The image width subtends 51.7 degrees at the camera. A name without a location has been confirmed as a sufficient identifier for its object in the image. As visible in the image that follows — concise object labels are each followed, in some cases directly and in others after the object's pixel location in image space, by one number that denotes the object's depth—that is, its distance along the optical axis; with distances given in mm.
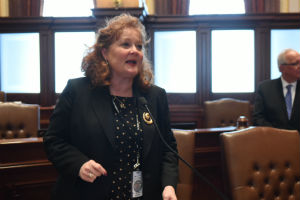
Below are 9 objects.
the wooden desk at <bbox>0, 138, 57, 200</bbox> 1930
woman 1444
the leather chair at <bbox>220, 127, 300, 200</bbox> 1805
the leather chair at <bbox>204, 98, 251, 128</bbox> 3840
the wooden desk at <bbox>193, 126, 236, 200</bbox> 2521
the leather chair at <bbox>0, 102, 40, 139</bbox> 2801
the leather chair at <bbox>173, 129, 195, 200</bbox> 1834
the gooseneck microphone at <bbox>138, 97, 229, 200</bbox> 1380
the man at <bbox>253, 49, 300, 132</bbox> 2961
